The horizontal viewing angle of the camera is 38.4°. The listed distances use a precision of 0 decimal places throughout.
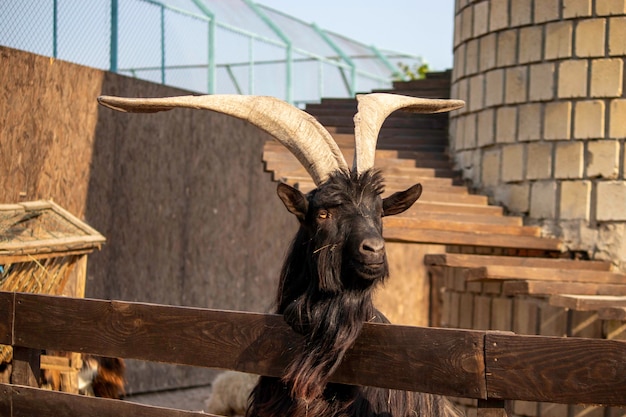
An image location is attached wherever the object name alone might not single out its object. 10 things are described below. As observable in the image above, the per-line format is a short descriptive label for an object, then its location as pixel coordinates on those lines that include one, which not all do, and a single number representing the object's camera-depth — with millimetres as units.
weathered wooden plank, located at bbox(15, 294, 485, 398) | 3039
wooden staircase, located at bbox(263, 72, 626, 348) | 7242
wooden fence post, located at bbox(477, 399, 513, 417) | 2938
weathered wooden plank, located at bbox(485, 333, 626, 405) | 2674
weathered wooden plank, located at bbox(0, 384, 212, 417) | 3637
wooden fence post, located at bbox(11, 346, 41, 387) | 4051
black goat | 3451
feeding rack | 5668
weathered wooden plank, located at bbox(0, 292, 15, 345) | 4094
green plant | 18031
